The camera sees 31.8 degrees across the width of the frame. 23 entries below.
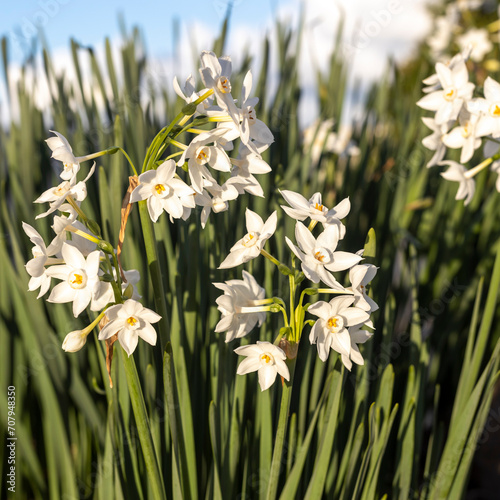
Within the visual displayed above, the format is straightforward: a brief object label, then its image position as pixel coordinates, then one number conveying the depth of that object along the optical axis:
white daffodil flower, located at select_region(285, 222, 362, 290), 0.45
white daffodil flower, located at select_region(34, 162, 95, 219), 0.45
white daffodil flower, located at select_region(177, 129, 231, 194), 0.45
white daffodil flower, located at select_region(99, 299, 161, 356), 0.44
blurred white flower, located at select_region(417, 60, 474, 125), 0.62
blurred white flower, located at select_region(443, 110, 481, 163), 0.63
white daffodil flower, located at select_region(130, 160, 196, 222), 0.44
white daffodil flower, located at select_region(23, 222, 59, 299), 0.45
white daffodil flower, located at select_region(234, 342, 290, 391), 0.45
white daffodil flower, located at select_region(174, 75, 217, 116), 0.47
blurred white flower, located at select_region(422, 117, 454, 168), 0.68
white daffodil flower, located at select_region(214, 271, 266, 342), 0.45
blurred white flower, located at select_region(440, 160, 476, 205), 0.67
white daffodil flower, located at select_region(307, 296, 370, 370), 0.45
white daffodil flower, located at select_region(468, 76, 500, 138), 0.60
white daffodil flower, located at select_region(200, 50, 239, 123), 0.45
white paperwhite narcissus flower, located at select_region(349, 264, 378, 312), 0.45
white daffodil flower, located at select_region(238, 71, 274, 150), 0.45
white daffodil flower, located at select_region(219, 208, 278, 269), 0.45
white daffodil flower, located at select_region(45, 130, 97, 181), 0.47
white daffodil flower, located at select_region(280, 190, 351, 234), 0.46
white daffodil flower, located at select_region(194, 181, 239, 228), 0.47
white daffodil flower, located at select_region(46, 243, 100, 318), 0.44
